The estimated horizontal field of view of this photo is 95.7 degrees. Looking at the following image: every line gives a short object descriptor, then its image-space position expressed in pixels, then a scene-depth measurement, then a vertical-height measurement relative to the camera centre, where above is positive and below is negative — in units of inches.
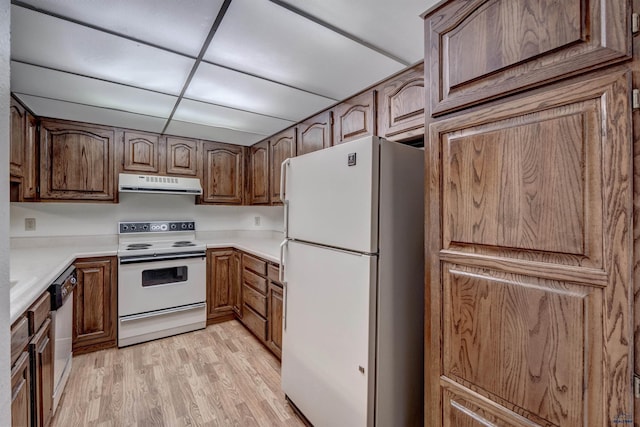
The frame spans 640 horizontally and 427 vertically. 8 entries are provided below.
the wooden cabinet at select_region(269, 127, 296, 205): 112.7 +24.3
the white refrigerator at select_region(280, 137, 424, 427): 50.2 -13.8
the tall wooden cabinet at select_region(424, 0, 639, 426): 28.5 -0.2
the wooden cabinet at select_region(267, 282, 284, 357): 91.4 -34.4
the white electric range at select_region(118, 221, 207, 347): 104.7 -27.9
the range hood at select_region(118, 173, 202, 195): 113.6 +11.5
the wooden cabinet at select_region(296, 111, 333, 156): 93.3 +27.1
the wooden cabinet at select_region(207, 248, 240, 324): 123.6 -31.1
